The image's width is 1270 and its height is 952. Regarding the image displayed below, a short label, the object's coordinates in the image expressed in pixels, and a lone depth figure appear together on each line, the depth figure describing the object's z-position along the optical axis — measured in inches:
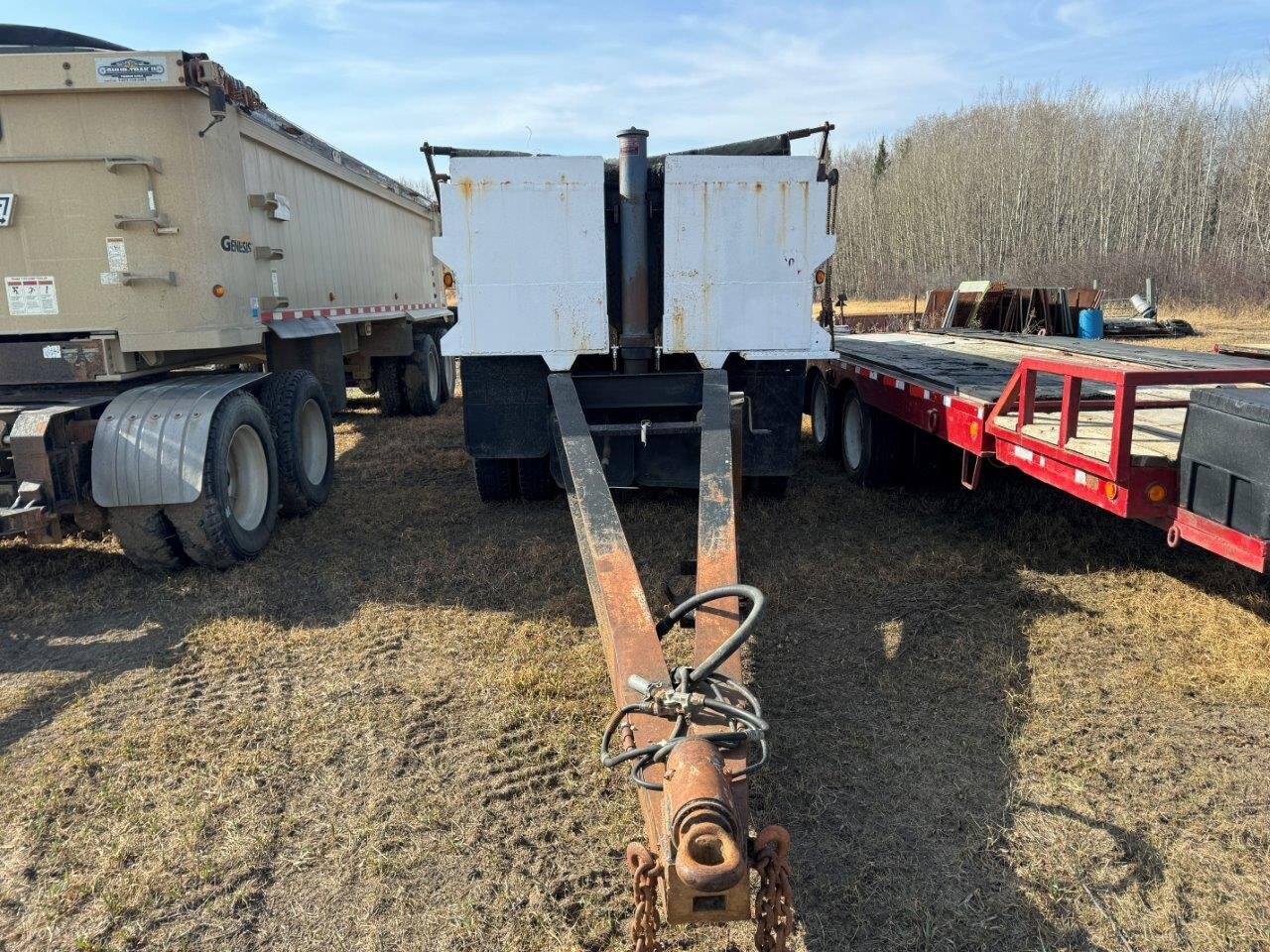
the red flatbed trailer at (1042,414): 135.9
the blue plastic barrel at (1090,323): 422.6
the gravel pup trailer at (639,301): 205.5
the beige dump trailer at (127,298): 187.3
